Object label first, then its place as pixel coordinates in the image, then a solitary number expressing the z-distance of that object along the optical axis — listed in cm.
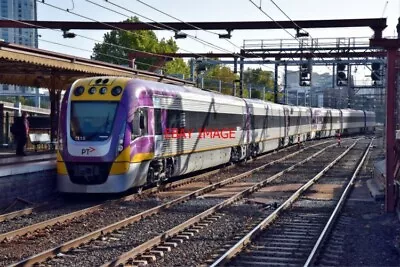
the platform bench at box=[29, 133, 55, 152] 2592
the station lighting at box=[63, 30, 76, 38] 2269
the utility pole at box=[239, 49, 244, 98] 3580
